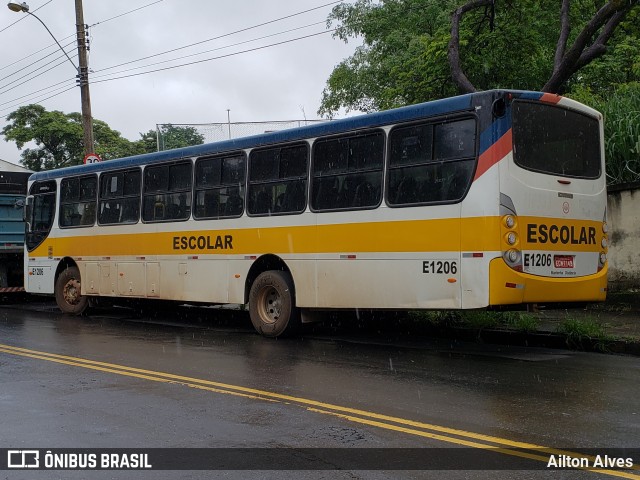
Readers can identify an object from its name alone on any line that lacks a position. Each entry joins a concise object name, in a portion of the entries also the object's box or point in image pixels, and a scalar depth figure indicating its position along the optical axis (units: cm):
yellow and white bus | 990
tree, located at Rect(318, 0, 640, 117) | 1670
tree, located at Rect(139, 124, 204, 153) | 2647
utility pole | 2420
